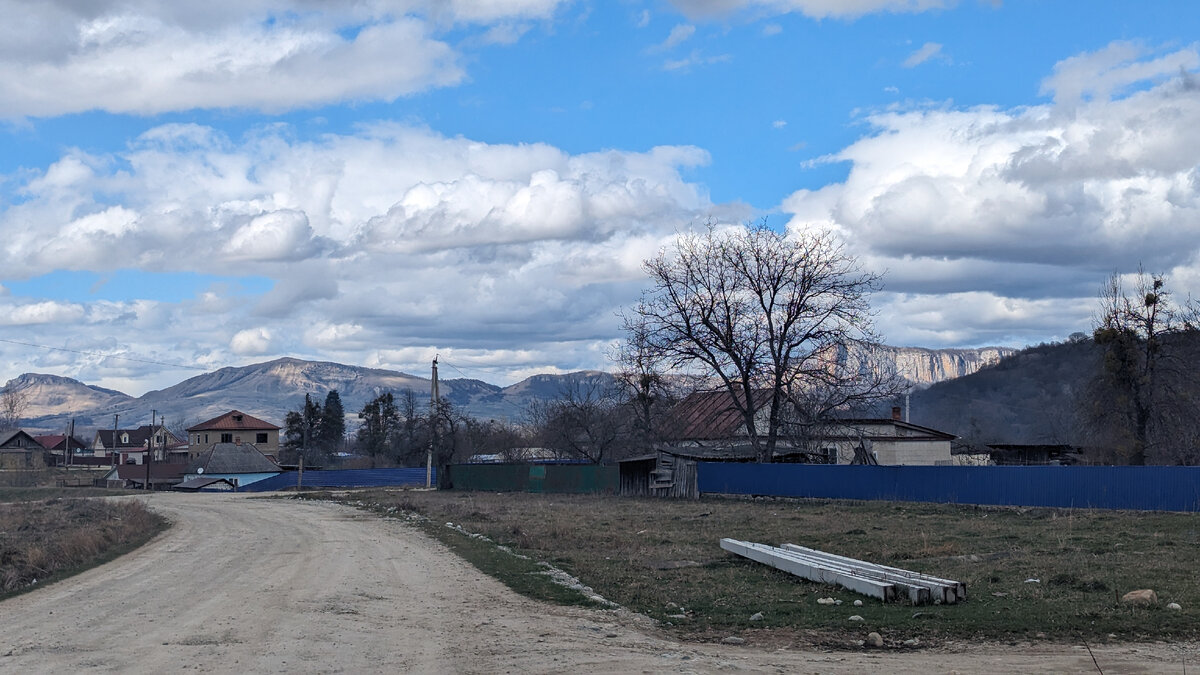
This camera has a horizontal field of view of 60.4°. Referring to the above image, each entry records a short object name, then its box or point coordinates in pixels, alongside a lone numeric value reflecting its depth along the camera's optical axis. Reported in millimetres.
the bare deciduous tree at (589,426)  72062
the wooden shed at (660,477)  44688
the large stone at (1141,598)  12750
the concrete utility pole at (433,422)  66750
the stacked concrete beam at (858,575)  13336
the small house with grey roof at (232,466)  90062
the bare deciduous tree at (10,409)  160288
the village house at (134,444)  139275
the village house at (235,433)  123750
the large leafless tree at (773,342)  44906
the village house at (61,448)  130500
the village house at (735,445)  45688
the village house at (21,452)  112250
